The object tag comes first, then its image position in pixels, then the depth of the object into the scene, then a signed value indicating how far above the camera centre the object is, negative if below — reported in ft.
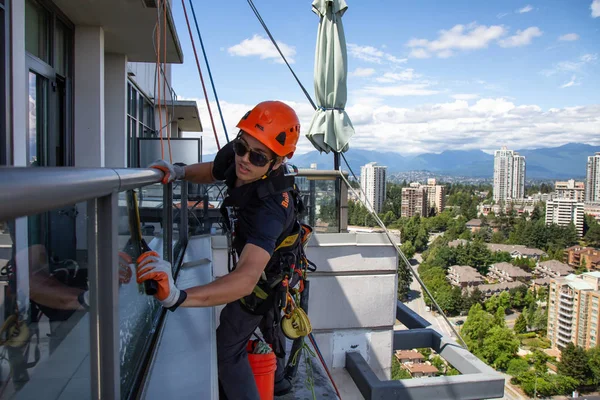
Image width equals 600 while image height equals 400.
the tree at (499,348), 232.12 -81.85
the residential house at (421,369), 193.36 -78.15
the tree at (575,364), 221.05 -84.04
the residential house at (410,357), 208.74 -79.80
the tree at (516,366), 227.61 -88.36
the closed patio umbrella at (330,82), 18.88 +4.02
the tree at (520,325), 258.98 -77.61
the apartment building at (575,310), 238.48 -64.35
